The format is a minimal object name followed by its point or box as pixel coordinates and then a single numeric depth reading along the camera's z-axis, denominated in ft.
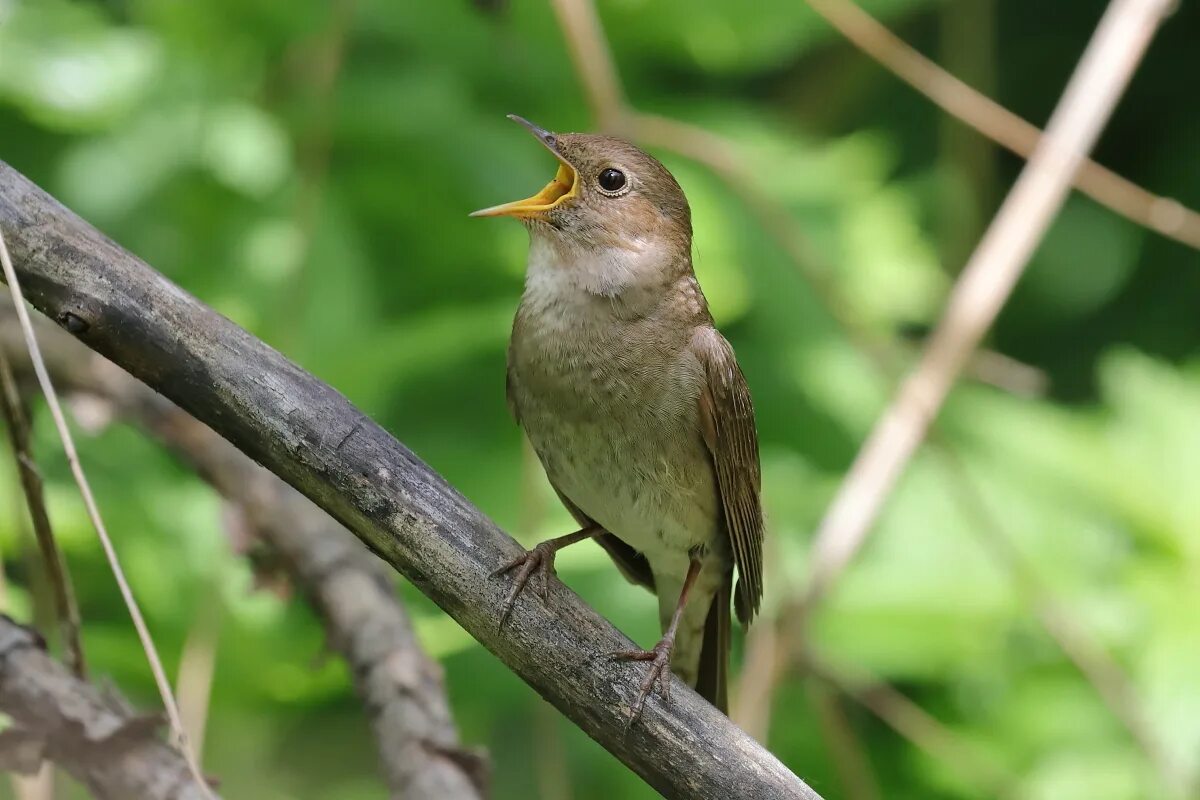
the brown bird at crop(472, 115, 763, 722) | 19.53
